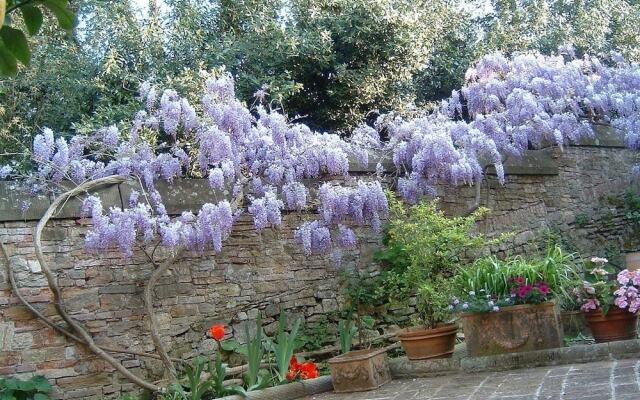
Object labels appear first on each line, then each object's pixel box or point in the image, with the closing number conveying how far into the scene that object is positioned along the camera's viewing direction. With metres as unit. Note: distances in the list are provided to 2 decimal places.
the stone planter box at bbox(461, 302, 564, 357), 4.81
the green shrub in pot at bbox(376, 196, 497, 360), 5.18
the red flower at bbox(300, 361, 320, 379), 5.13
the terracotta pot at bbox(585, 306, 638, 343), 4.75
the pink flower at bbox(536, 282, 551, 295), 4.80
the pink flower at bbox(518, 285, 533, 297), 4.82
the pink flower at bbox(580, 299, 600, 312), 4.79
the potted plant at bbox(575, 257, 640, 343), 4.65
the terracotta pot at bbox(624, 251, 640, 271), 7.37
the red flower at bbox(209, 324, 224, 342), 4.84
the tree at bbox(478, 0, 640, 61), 9.55
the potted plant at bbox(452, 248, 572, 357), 4.81
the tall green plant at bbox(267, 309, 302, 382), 5.01
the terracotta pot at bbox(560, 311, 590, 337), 5.13
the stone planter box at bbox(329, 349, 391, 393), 4.87
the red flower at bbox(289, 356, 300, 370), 5.18
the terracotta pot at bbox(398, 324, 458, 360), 5.16
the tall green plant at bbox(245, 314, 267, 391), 4.81
